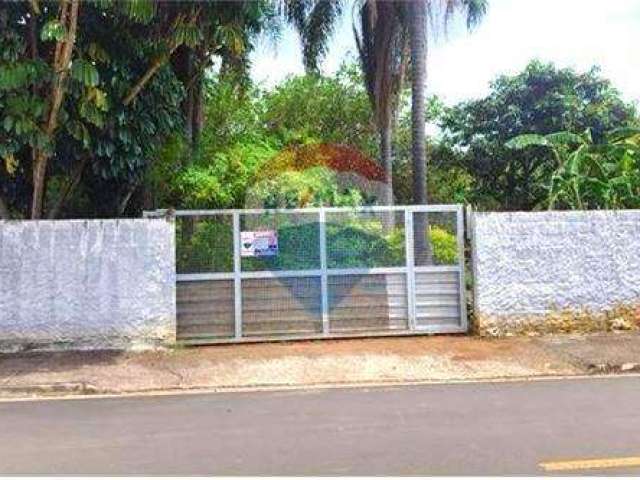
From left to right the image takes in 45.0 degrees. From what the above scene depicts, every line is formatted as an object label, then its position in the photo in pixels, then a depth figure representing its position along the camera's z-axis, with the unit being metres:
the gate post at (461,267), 11.19
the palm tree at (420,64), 15.25
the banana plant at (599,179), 12.51
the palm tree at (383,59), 16.56
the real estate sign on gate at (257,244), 10.85
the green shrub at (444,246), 11.29
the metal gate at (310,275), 10.80
